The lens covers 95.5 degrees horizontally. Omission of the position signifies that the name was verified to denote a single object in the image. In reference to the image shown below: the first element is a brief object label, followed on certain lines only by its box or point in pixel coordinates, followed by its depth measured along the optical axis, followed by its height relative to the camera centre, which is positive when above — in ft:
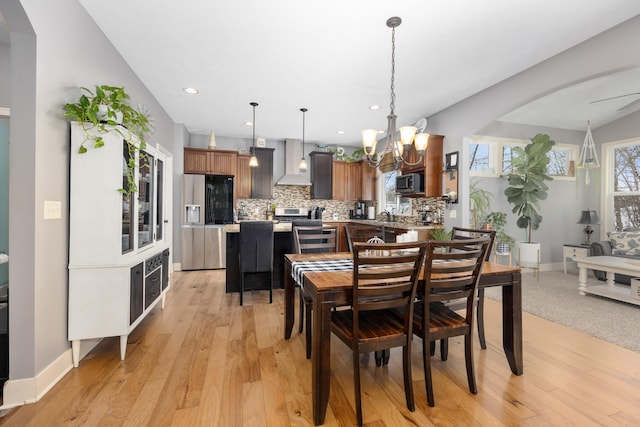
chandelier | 7.39 +2.02
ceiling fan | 12.72 +4.86
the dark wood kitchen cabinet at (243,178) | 19.31 +2.40
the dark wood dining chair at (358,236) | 8.57 -0.61
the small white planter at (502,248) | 15.58 -1.81
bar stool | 11.27 -1.31
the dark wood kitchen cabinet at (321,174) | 21.24 +2.95
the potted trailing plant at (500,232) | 15.65 -1.00
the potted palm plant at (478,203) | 15.75 +0.66
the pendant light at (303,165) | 17.04 +2.86
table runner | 6.55 -1.23
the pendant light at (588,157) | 15.61 +3.28
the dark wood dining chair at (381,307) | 4.94 -1.65
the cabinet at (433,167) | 14.43 +2.41
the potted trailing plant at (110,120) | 6.36 +2.20
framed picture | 13.67 +2.58
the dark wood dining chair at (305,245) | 8.75 -0.94
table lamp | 16.61 -0.27
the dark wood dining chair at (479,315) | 7.26 -2.72
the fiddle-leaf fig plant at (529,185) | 15.23 +1.60
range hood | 20.71 +3.69
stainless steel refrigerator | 16.88 -0.23
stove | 21.06 +0.01
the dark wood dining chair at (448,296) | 5.46 -1.62
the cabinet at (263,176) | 19.67 +2.63
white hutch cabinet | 6.60 -0.75
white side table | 15.84 -2.06
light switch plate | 5.92 +0.11
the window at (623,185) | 16.30 +1.72
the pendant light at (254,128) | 13.92 +5.28
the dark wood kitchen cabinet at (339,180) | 21.95 +2.61
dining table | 5.01 -1.63
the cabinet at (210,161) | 18.12 +3.36
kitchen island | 12.41 -2.07
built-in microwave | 15.01 +1.63
